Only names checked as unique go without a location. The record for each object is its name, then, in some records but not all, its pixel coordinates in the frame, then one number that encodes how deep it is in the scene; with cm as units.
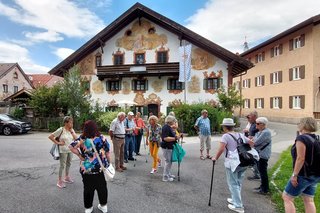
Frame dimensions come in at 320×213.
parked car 1581
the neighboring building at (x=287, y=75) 2037
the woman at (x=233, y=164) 400
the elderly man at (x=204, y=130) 808
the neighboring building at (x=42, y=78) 5050
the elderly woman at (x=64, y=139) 505
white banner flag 1796
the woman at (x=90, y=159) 370
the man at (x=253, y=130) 560
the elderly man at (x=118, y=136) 637
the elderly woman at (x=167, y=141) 546
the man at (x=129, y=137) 743
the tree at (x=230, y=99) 1764
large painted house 1907
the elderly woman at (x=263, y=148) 478
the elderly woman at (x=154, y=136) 615
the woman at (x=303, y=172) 306
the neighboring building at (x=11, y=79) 3671
